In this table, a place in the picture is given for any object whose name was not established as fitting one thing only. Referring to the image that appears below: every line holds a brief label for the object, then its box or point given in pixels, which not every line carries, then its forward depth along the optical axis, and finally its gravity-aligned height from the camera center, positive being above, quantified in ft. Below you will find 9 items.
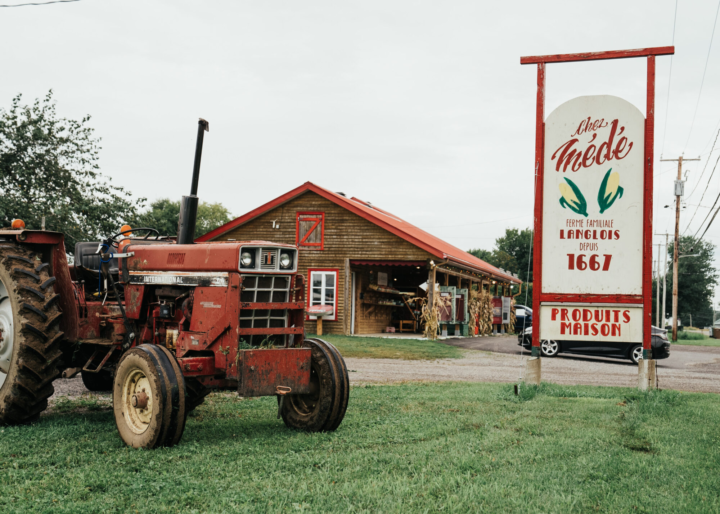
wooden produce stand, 82.69 +2.50
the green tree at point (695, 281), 221.87 +19.06
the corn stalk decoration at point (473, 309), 90.38 +2.14
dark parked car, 56.29 -1.36
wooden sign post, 30.25 +5.19
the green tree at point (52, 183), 80.07 +15.05
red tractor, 18.42 -0.69
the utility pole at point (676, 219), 117.80 +20.80
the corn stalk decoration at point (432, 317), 74.95 +0.63
